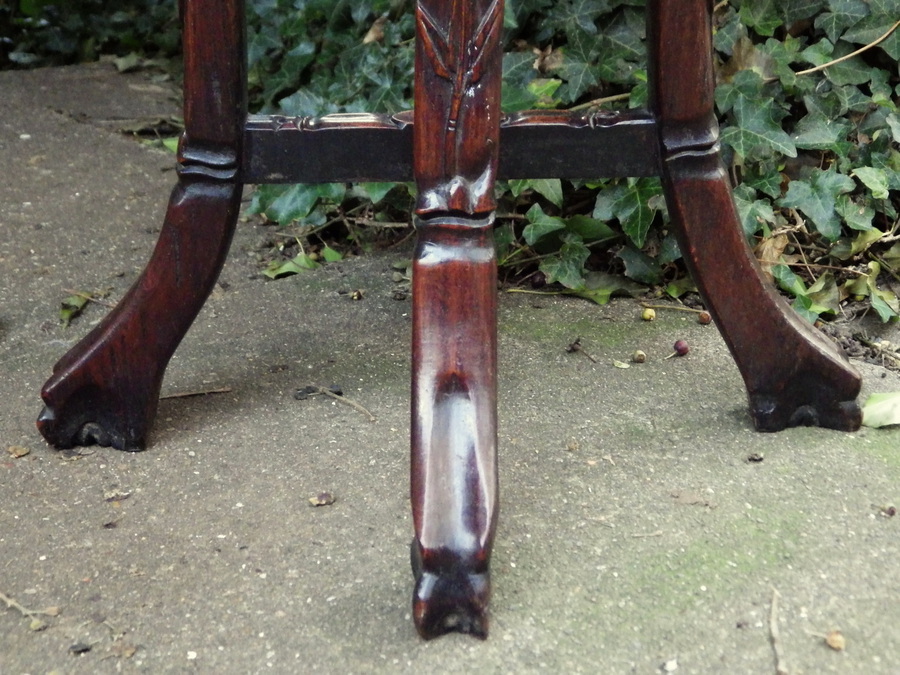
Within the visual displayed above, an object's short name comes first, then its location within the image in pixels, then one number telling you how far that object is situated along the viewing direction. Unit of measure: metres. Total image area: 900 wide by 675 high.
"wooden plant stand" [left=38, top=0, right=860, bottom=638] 1.21
